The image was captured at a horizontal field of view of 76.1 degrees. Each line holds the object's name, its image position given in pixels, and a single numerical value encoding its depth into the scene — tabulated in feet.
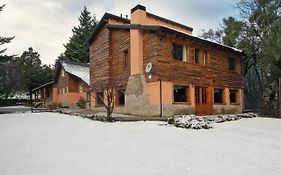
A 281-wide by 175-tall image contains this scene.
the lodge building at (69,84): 75.36
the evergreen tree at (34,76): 101.52
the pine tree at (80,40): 116.23
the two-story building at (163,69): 38.02
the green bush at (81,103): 69.24
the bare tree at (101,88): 48.08
